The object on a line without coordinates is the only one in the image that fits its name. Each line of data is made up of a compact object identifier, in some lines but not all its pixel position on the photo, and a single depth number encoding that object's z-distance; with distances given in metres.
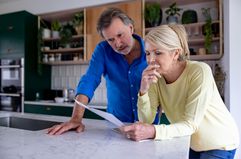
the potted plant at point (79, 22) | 3.32
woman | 0.78
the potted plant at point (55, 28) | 3.57
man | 1.19
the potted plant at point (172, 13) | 2.83
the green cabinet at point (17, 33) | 3.46
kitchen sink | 1.46
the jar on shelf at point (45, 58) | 3.62
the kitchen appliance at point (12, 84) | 3.44
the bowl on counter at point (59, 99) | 3.41
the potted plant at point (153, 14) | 2.83
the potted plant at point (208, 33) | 2.52
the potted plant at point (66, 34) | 3.38
